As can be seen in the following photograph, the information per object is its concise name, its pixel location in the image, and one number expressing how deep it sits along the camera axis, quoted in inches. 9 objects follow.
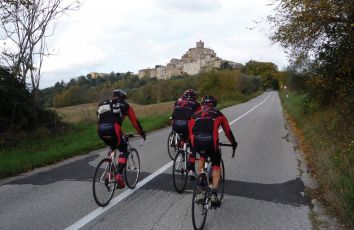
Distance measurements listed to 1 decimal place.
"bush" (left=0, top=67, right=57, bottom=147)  521.3
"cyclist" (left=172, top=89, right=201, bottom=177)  335.9
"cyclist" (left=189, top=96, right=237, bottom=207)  229.9
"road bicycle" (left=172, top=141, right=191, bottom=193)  283.7
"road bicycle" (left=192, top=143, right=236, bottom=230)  207.8
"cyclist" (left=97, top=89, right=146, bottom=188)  262.1
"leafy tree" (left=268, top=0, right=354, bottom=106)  531.2
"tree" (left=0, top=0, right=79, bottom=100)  590.2
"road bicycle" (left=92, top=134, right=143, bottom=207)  247.1
